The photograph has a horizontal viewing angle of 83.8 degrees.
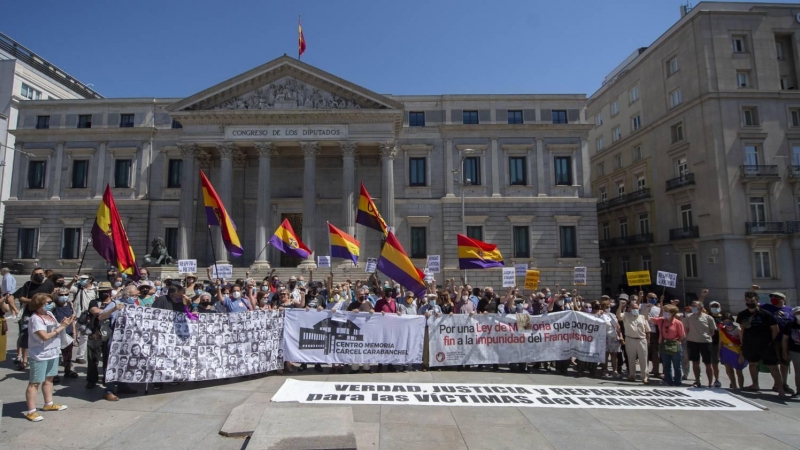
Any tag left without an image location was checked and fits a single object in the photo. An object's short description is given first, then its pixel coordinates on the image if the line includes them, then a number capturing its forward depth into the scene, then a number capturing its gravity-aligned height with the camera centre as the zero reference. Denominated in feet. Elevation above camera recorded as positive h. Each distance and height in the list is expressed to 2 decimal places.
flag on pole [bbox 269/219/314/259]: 63.10 +3.66
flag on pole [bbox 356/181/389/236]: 51.01 +6.11
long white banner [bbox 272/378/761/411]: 27.86 -8.57
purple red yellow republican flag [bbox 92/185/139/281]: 36.94 +2.53
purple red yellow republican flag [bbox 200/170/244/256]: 41.39 +4.86
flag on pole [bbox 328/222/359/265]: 58.95 +2.83
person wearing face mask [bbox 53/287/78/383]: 29.96 -2.74
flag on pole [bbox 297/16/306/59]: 114.83 +57.64
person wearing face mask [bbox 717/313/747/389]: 34.50 -6.66
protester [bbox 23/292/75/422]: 23.41 -4.31
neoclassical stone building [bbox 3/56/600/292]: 115.75 +23.26
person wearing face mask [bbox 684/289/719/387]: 35.06 -5.79
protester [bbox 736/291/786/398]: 32.83 -5.65
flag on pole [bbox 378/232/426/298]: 41.71 -0.17
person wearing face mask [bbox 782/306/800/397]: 32.09 -5.70
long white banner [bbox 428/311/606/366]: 37.42 -6.17
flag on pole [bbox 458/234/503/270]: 53.93 +1.38
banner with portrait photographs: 27.78 -5.29
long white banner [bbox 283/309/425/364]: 35.29 -5.73
